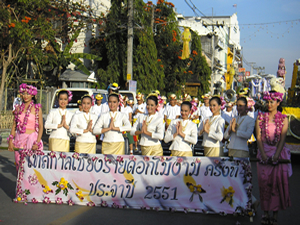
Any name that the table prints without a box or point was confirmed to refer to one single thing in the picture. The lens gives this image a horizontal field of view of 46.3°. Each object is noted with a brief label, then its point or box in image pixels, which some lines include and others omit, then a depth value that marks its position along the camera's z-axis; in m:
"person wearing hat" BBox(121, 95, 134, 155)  11.35
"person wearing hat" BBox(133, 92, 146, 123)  13.20
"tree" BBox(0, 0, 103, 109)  13.52
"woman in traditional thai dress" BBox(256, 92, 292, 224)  4.98
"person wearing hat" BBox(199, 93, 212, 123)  13.20
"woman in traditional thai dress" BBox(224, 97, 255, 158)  6.02
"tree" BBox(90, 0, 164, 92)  22.08
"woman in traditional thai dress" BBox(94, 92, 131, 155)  6.39
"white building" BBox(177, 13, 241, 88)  56.44
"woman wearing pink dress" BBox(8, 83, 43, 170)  6.12
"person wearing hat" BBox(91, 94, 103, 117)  11.71
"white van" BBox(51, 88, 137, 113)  14.02
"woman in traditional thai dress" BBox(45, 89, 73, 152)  6.54
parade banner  5.31
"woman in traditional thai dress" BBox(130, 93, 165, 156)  6.23
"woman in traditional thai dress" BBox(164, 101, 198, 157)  6.11
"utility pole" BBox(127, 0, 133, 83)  17.05
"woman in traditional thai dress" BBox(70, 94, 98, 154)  6.50
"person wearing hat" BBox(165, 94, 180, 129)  13.00
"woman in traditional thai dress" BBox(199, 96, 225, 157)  6.28
